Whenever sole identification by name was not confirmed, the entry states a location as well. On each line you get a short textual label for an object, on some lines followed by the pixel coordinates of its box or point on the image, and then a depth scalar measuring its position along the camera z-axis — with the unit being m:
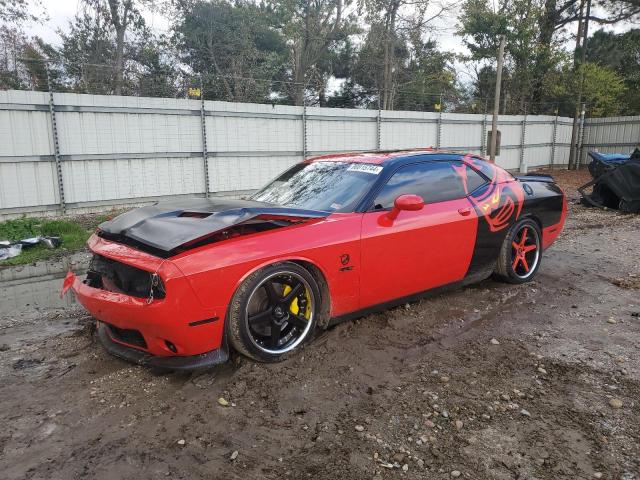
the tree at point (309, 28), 22.12
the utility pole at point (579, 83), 22.33
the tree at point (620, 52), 27.30
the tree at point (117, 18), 18.55
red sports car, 2.91
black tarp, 9.87
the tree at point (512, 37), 23.92
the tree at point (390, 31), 22.20
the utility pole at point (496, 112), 14.55
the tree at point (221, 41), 20.70
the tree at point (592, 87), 24.08
